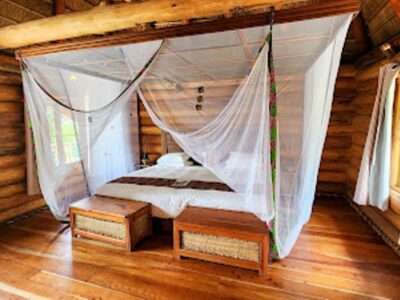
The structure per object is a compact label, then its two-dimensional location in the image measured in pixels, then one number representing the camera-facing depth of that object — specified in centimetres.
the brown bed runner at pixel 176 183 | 298
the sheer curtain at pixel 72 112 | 286
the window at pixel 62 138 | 303
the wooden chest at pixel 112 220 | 262
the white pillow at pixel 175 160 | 414
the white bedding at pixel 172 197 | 266
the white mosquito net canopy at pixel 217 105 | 207
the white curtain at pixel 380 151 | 274
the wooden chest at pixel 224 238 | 221
